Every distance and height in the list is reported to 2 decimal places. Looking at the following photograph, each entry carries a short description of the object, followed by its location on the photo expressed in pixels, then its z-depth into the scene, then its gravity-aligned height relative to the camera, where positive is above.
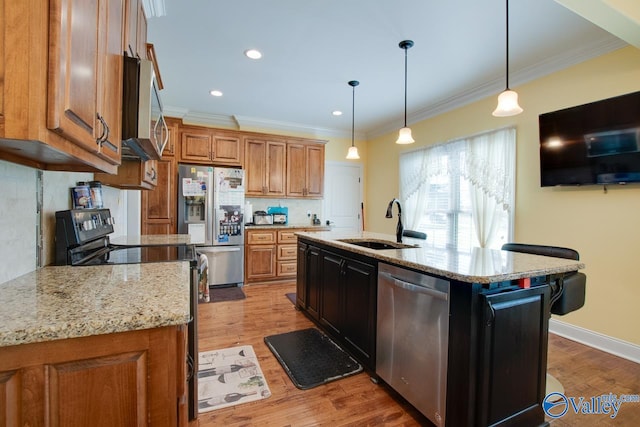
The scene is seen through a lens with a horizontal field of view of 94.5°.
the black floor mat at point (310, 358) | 2.11 -1.17
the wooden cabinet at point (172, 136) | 4.16 +1.02
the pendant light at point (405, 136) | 2.90 +0.76
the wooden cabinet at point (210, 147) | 4.33 +0.94
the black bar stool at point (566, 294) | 1.76 -0.49
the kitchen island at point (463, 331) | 1.41 -0.64
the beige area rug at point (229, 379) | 1.86 -1.19
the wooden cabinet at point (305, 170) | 5.04 +0.71
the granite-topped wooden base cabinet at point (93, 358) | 0.71 -0.39
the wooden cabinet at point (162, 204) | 4.06 +0.05
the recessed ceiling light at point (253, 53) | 2.85 +1.53
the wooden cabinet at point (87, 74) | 0.74 +0.41
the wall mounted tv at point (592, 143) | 2.35 +0.64
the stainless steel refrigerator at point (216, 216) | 4.16 -0.10
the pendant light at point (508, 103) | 2.09 +0.79
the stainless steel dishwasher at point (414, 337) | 1.53 -0.72
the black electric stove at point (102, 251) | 1.44 -0.26
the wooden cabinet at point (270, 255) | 4.55 -0.71
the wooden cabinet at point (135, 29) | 1.37 +0.95
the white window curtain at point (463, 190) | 3.38 +0.31
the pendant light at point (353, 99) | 3.51 +1.53
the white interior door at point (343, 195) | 5.73 +0.32
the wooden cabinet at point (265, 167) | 4.74 +0.70
